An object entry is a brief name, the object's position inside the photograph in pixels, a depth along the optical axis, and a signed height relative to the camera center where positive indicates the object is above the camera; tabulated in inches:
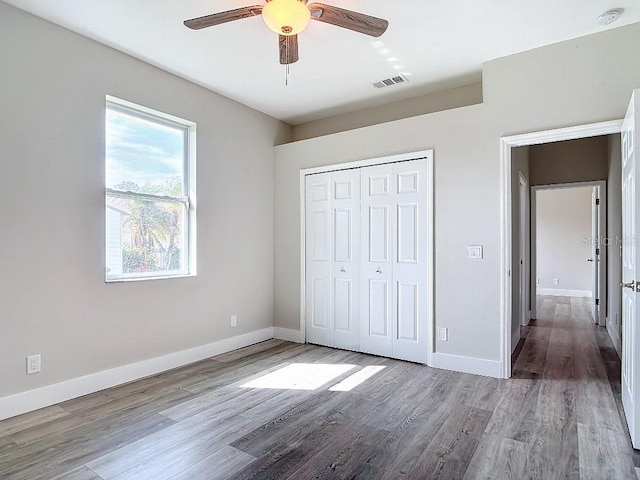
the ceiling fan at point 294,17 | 80.6 +50.6
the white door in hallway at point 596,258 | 220.4 -9.5
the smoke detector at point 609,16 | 103.1 +63.1
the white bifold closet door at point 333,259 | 164.4 -7.4
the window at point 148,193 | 127.0 +17.9
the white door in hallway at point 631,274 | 85.5 -7.7
